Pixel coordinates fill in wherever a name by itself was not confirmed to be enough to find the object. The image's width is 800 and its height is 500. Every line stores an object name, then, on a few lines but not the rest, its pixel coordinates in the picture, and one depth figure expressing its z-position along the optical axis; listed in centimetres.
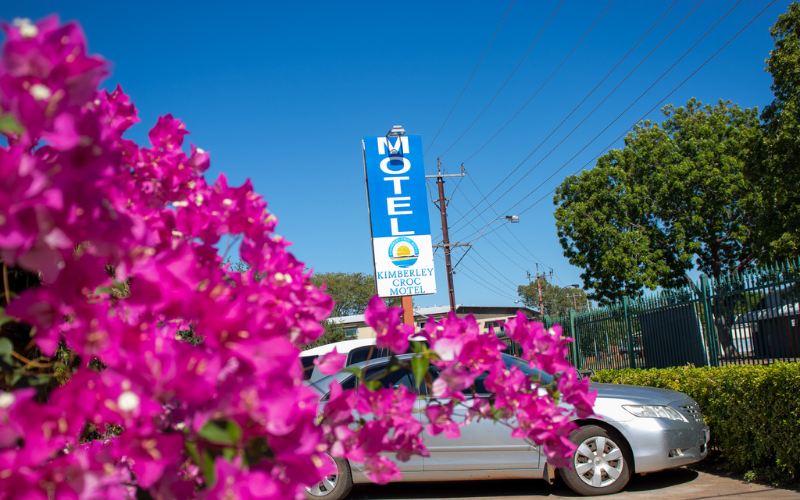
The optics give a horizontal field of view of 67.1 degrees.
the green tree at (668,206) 2528
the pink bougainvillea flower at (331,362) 141
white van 820
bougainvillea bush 82
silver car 582
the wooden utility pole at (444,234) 2473
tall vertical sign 1476
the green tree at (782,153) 1802
